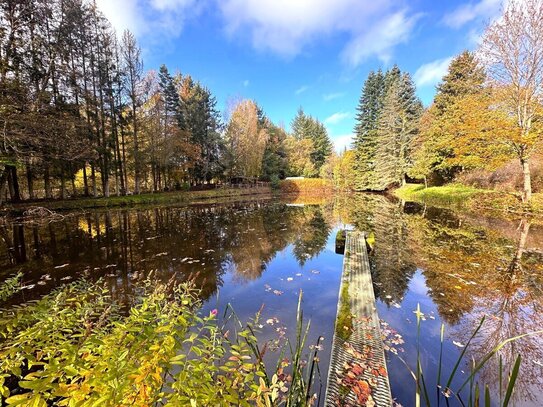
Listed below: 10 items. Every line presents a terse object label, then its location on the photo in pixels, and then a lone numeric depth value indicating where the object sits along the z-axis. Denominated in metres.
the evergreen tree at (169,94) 27.62
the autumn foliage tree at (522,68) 11.93
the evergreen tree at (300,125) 53.86
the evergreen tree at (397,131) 28.84
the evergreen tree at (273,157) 39.19
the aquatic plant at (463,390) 2.65
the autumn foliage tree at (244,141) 32.25
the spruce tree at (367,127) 36.44
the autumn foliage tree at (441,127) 21.75
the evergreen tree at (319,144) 51.66
